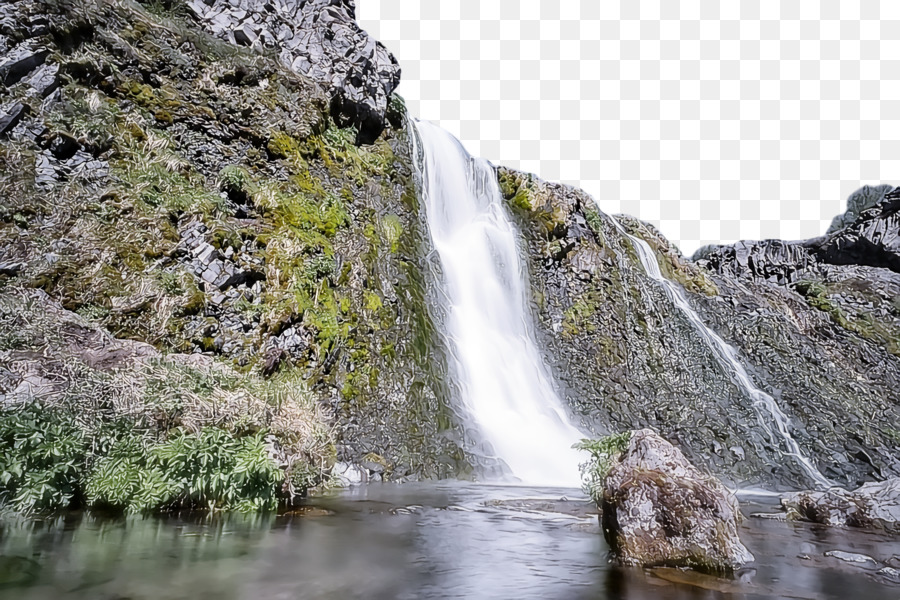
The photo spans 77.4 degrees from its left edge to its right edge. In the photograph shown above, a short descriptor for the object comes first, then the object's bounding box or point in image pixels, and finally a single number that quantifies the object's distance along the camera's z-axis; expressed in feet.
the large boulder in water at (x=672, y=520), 16.49
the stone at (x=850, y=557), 18.44
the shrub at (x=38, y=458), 21.48
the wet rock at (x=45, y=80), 44.93
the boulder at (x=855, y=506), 24.56
